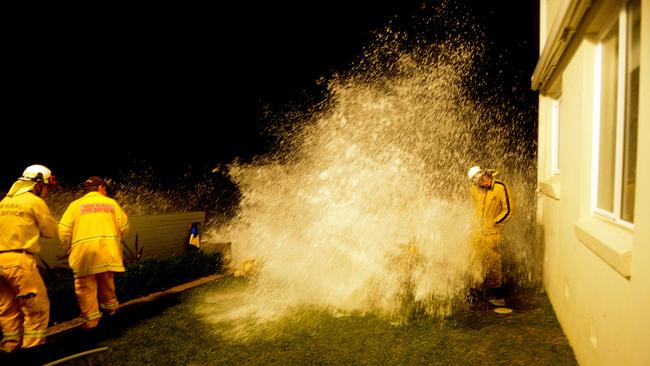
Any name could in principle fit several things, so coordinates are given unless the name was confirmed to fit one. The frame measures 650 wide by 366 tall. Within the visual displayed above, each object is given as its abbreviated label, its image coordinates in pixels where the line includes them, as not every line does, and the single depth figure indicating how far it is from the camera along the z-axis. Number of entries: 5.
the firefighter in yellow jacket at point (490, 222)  6.79
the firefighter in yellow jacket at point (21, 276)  4.98
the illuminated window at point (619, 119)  3.11
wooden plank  5.92
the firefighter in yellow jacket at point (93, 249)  5.62
